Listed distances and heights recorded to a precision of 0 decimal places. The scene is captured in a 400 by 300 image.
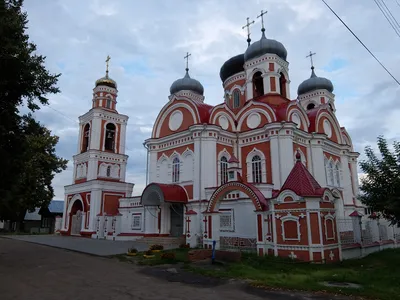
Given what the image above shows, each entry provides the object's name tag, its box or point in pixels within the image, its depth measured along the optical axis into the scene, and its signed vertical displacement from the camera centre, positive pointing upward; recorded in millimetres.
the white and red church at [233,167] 13352 +4158
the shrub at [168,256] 12642 -956
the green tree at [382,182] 10930 +1649
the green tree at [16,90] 9727 +4445
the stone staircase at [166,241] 18828 -602
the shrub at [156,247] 15366 -760
